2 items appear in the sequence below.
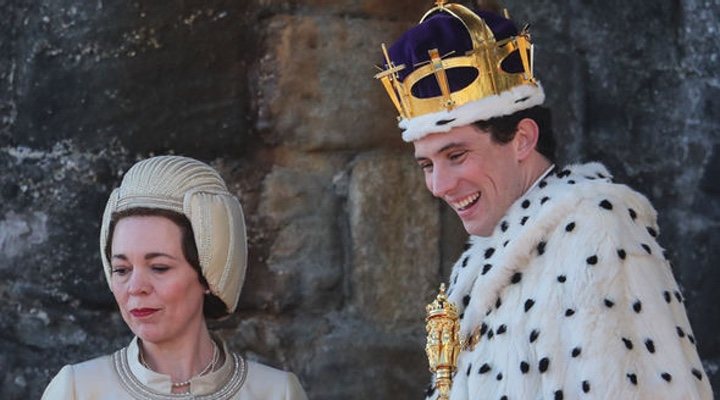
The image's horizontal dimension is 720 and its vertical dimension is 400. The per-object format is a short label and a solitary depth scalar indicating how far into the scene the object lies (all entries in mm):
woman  8656
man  7719
